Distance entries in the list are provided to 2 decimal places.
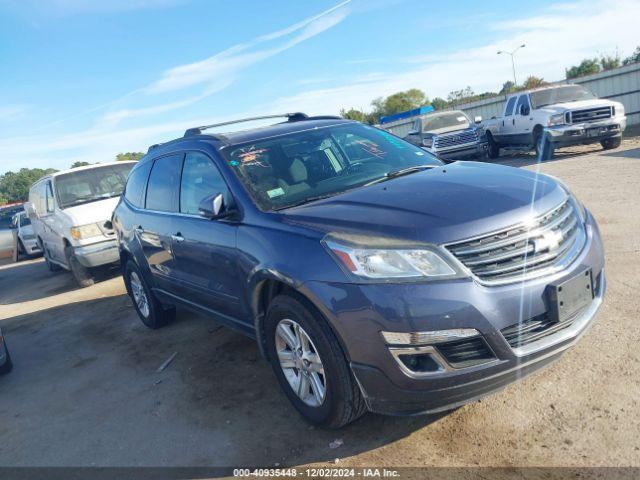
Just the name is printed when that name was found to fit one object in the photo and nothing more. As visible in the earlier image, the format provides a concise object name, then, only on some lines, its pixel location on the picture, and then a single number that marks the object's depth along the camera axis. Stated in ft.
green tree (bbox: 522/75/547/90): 163.58
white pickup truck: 40.19
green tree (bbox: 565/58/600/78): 189.16
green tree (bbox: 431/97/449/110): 293.74
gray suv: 8.52
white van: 29.01
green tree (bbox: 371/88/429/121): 304.71
